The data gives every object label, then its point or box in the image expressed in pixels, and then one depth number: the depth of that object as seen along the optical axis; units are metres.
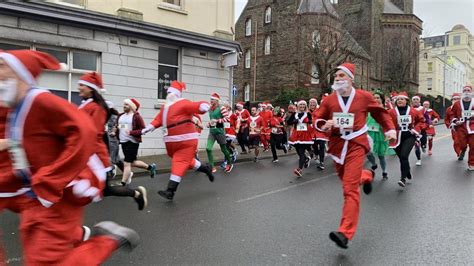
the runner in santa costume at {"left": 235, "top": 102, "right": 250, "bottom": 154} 16.67
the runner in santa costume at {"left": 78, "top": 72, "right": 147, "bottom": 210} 5.52
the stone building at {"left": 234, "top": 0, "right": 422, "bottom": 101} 38.03
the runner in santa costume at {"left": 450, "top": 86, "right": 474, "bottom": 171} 12.13
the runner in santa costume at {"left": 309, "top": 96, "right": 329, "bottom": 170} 12.44
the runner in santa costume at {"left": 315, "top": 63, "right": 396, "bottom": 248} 5.32
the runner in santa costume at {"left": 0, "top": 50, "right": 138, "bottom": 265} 2.83
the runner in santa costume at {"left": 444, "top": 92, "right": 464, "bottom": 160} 12.97
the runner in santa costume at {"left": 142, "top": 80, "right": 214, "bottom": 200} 7.81
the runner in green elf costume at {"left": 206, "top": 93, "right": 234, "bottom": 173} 11.65
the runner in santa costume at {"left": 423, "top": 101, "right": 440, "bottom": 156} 16.19
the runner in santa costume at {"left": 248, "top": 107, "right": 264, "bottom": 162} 16.19
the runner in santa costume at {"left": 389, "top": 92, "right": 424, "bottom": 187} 9.28
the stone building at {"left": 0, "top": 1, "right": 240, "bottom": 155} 12.87
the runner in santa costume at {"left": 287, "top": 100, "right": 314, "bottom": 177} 11.47
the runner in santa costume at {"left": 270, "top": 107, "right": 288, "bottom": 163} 14.72
